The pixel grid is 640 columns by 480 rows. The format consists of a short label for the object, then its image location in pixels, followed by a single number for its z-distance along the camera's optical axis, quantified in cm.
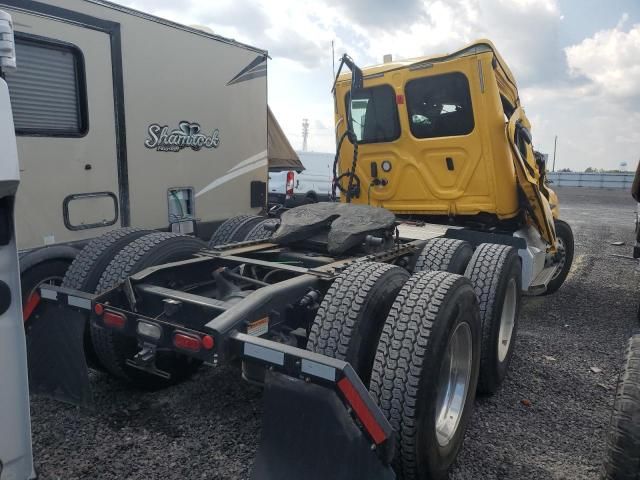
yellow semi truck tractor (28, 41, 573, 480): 238
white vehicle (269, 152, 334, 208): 1478
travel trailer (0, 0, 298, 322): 432
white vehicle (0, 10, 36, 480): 178
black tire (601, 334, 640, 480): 202
